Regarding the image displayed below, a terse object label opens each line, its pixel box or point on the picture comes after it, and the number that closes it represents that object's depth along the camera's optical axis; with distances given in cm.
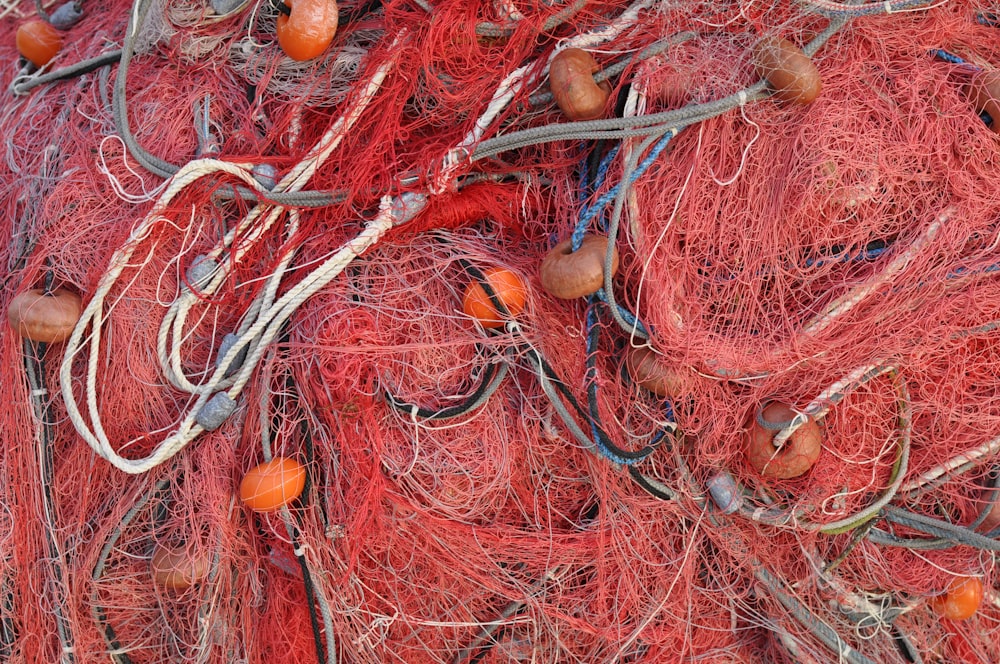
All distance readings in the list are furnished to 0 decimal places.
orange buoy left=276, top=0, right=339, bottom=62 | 179
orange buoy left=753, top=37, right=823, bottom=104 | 172
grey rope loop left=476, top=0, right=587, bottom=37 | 182
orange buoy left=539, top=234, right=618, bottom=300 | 167
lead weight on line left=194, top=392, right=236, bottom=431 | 177
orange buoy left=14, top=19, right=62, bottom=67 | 226
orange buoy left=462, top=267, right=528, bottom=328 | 178
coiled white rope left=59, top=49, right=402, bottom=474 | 176
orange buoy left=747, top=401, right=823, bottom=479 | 177
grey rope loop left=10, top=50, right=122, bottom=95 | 204
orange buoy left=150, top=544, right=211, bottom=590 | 177
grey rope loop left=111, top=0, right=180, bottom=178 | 184
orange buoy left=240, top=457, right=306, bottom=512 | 171
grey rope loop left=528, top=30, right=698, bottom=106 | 181
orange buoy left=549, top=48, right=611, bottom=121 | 172
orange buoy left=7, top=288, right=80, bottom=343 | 177
